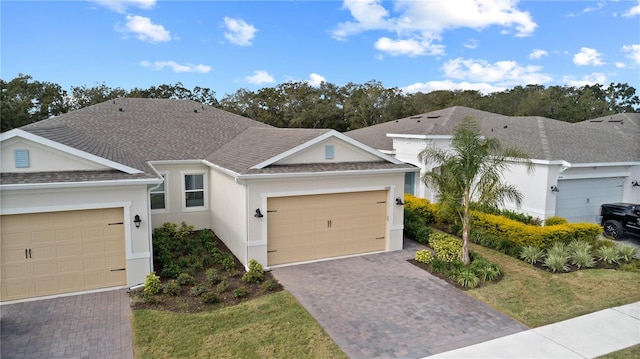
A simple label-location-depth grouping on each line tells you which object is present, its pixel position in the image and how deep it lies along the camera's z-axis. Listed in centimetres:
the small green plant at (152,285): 995
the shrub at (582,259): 1249
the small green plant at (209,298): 957
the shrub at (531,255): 1280
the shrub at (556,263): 1208
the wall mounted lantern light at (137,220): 1034
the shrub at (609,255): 1293
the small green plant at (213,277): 1077
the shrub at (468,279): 1077
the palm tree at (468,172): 1181
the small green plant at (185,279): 1052
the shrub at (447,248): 1270
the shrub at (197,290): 992
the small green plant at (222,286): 1013
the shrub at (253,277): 1083
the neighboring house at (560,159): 1664
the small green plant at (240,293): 990
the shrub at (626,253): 1303
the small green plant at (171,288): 997
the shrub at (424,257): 1255
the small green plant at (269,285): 1034
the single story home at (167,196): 960
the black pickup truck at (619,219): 1546
